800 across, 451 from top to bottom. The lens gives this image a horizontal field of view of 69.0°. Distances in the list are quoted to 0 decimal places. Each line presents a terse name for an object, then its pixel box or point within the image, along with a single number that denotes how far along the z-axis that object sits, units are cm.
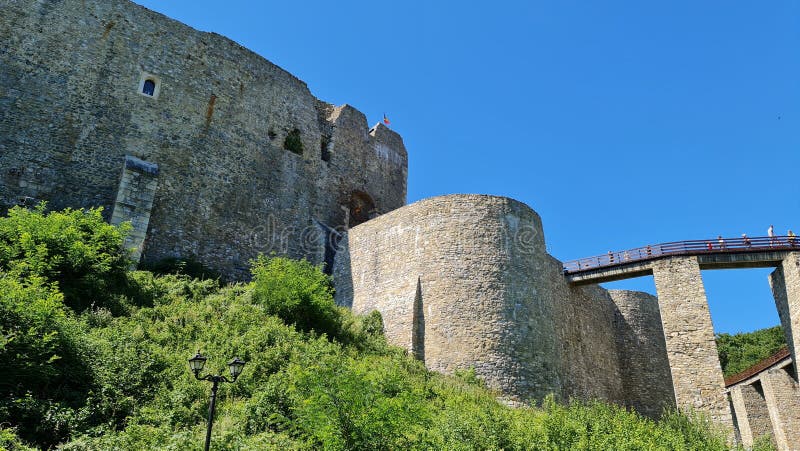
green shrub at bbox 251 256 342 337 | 1692
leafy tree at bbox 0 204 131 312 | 1366
